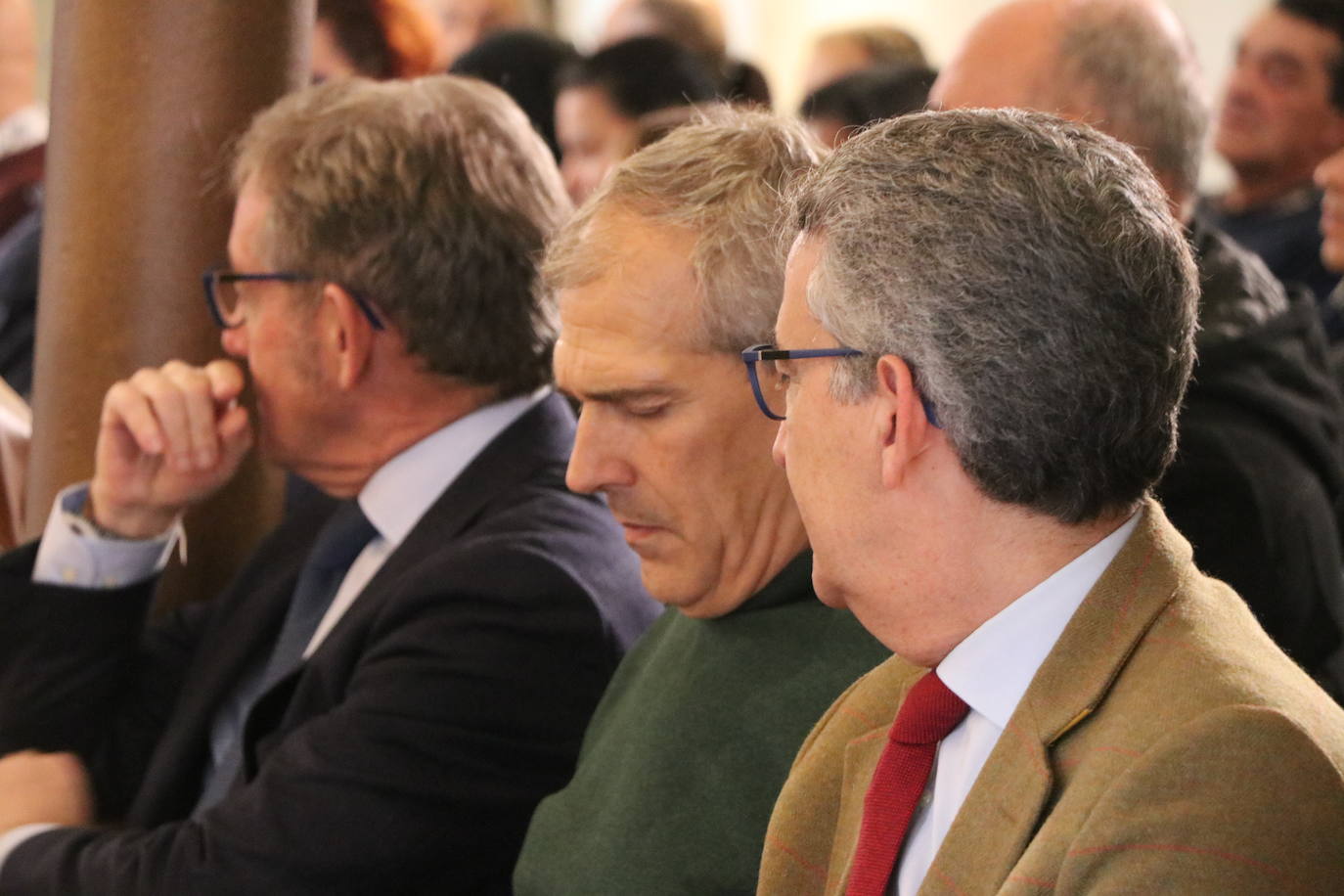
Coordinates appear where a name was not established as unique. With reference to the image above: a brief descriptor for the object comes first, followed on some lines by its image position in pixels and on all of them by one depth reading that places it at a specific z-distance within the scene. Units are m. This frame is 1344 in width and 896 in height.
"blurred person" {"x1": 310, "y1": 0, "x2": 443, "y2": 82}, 7.87
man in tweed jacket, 2.17
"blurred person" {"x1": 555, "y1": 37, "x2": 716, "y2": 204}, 7.62
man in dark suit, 3.64
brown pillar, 4.92
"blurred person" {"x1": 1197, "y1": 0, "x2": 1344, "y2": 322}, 8.34
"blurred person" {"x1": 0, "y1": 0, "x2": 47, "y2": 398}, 6.60
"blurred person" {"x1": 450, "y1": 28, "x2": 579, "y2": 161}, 8.63
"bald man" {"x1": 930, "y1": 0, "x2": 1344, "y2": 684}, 4.38
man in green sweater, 3.28
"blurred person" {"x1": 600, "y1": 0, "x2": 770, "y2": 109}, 8.62
